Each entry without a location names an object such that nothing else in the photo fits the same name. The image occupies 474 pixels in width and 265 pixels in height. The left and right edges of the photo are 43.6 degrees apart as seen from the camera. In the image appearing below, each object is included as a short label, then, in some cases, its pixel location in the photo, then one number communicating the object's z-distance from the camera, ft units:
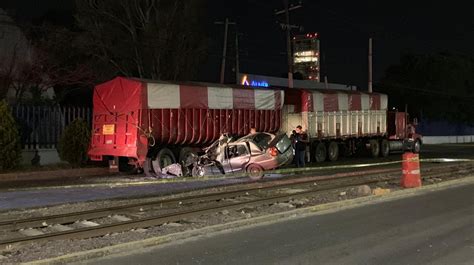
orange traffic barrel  54.95
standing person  79.06
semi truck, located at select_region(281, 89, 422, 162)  92.43
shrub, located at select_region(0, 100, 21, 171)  66.08
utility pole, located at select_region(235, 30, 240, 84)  152.87
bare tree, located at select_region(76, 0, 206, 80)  101.45
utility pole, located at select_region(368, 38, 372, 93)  152.25
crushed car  66.90
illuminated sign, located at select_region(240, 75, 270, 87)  170.60
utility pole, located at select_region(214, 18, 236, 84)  142.35
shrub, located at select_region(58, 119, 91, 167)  73.56
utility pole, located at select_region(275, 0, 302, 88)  125.48
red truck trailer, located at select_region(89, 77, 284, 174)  68.08
